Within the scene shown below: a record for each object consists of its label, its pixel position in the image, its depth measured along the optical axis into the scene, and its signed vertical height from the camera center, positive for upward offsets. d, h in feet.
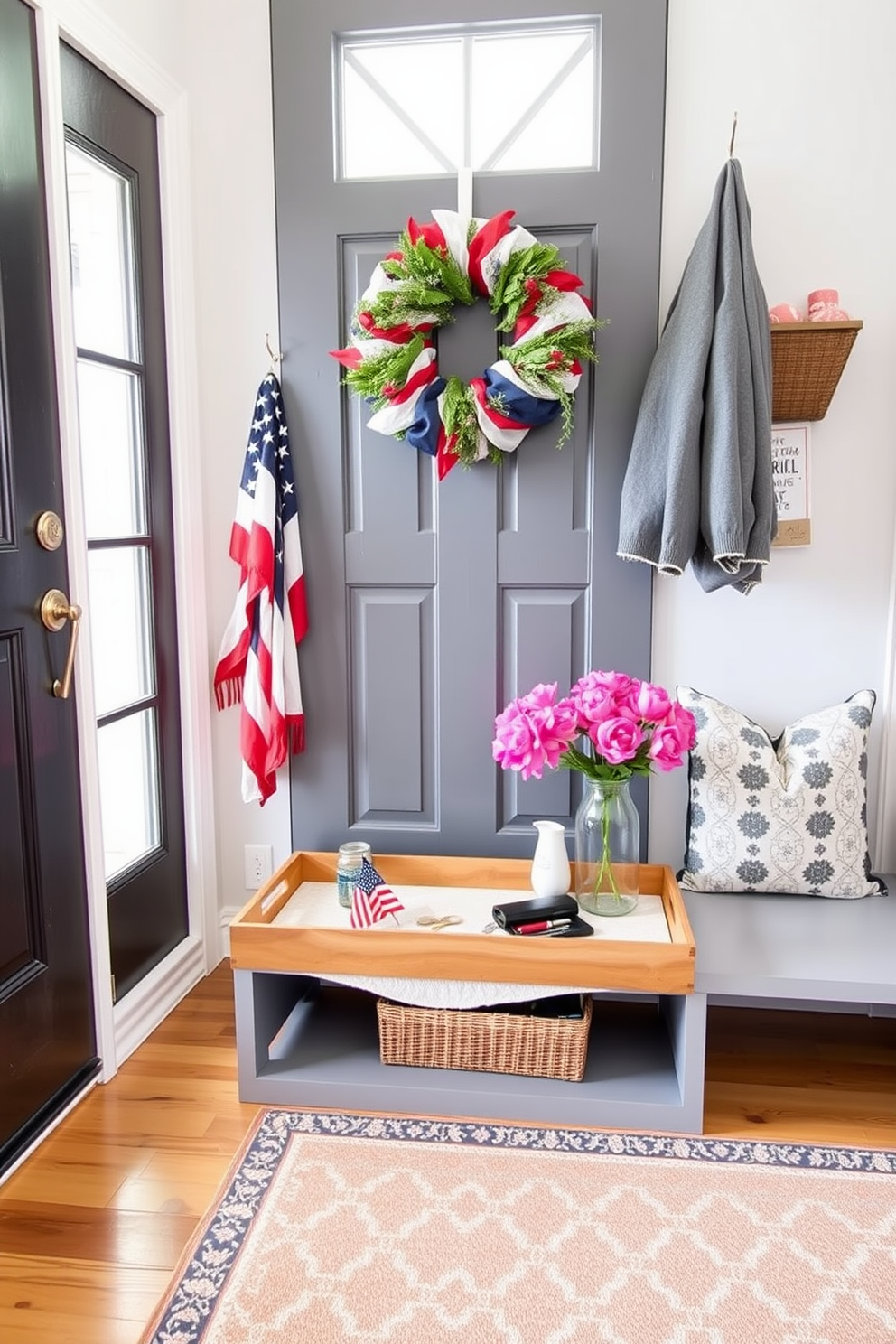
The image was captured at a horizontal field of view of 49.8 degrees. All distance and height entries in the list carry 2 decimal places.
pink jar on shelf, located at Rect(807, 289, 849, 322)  6.69 +1.51
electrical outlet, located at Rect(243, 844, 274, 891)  8.29 -2.83
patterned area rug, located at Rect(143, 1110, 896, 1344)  4.54 -3.69
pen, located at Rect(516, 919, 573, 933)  6.32 -2.58
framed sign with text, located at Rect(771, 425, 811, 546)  7.16 +0.35
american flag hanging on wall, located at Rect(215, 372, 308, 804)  7.45 -0.60
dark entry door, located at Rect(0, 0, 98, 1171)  5.59 -0.97
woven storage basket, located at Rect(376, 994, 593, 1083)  6.27 -3.33
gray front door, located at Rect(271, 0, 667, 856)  7.13 +0.18
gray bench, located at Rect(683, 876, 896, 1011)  5.94 -2.71
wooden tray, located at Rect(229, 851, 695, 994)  5.95 -2.69
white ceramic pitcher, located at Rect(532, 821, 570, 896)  6.80 -2.35
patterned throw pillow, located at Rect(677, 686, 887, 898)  6.99 -2.01
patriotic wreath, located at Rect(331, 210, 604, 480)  6.82 +1.37
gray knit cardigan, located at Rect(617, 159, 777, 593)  6.33 +0.80
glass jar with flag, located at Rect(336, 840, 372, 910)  7.00 -2.45
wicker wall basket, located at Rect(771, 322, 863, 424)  6.59 +1.14
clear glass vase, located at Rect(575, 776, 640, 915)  6.69 -2.23
